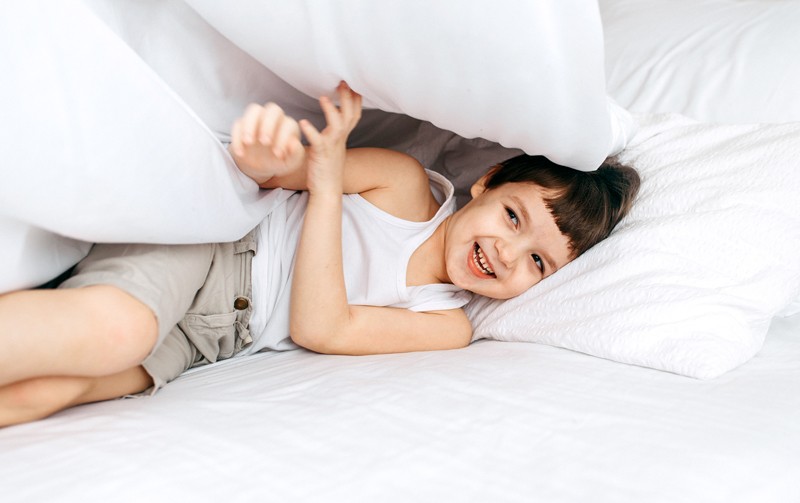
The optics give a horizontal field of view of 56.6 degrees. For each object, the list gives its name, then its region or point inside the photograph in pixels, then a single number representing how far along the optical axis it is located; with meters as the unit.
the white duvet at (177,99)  0.65
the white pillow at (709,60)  1.14
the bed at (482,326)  0.62
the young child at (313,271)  0.71
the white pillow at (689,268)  0.90
